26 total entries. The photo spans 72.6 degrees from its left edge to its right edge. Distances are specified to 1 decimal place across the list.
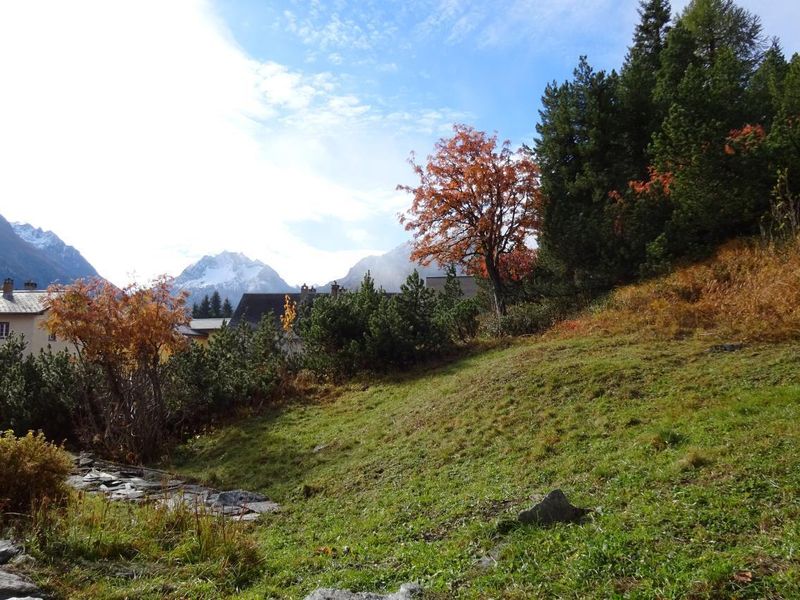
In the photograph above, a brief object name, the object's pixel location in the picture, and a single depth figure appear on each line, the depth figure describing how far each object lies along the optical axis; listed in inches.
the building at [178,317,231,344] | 2178.0
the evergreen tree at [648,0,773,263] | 565.6
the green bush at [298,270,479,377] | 656.4
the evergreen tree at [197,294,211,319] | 3307.1
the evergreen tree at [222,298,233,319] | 3183.1
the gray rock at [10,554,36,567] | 175.0
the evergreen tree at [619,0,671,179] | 751.7
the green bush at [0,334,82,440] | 589.9
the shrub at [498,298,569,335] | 686.5
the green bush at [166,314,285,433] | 608.1
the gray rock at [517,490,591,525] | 189.0
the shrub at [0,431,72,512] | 230.7
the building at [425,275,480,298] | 1907.0
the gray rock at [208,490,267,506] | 331.9
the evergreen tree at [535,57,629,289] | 716.0
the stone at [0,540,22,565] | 179.1
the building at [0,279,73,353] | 1485.0
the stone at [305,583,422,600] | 155.9
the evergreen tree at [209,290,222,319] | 3288.4
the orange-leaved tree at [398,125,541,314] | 762.8
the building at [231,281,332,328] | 2272.4
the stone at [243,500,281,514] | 316.5
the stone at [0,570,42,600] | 154.8
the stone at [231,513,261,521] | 293.1
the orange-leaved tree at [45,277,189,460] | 533.0
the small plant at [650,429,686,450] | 242.8
